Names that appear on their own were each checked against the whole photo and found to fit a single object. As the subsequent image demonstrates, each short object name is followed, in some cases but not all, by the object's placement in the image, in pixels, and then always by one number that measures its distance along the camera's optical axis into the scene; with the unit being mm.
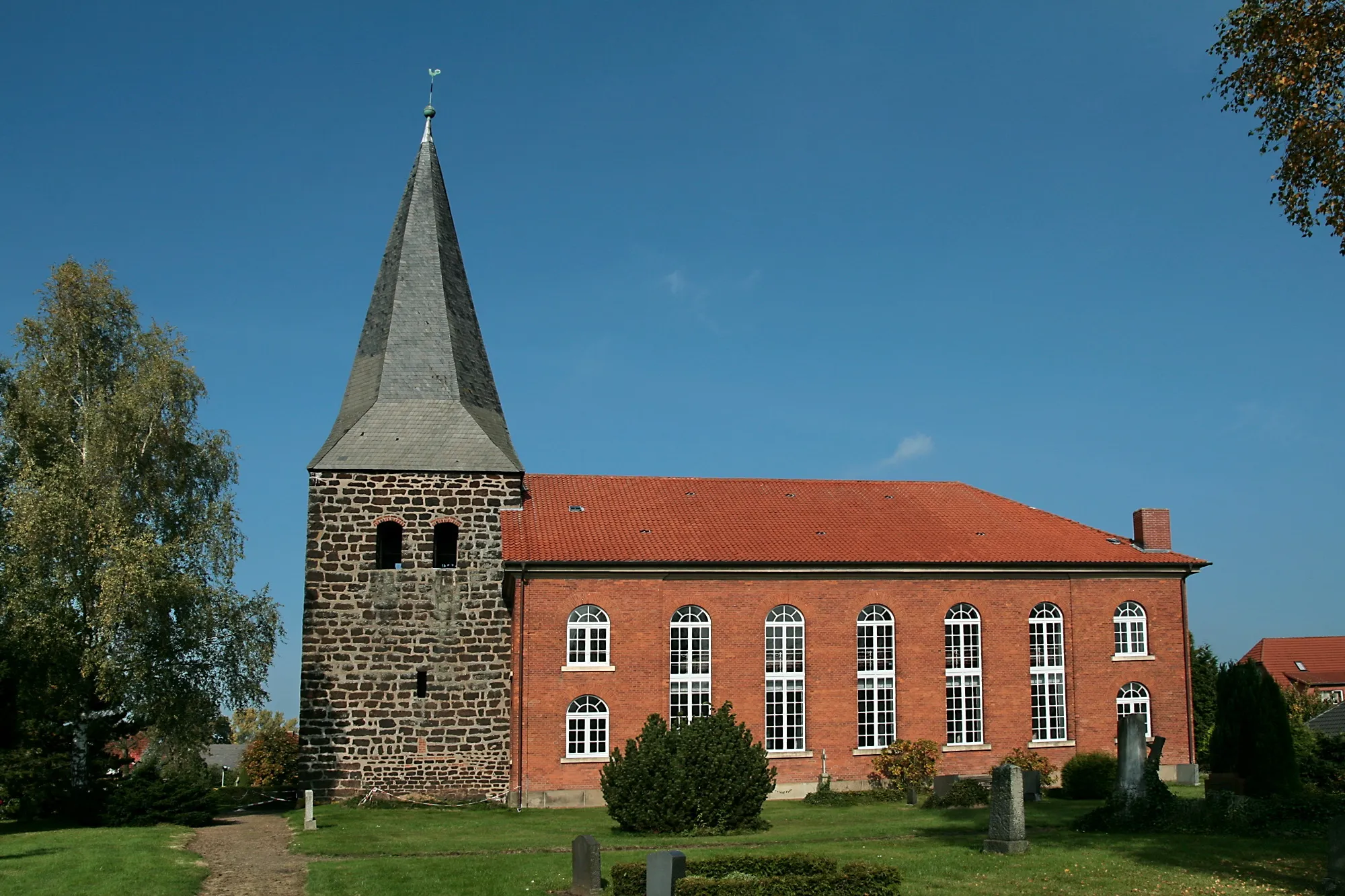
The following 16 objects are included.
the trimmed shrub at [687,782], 22500
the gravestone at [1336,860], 13805
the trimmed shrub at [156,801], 27312
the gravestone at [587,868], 15516
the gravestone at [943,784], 27391
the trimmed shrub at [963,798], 27062
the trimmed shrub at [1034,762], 32438
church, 30922
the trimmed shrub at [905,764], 31672
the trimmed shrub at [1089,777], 29719
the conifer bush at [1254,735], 24422
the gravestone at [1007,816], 17812
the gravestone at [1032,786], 28641
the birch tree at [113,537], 28469
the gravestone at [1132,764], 20953
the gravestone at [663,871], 14117
